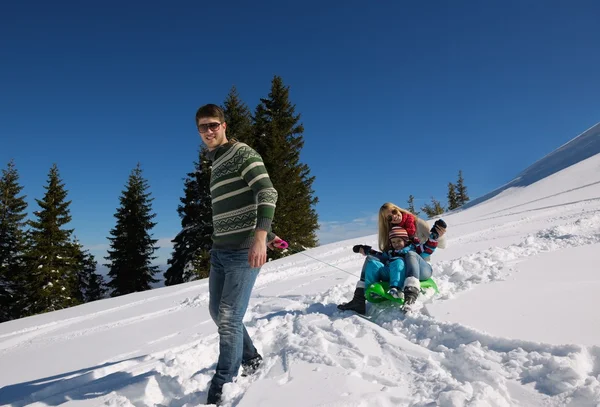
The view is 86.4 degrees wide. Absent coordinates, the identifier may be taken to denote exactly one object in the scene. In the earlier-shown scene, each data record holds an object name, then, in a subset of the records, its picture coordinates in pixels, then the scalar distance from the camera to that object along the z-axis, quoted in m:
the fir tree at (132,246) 21.81
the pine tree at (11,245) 18.28
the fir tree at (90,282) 26.61
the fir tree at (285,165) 18.67
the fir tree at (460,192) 53.12
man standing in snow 2.29
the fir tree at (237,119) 18.70
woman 3.79
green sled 3.86
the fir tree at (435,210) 55.13
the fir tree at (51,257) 17.88
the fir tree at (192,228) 19.48
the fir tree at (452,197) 53.16
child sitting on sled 3.69
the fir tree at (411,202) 58.29
